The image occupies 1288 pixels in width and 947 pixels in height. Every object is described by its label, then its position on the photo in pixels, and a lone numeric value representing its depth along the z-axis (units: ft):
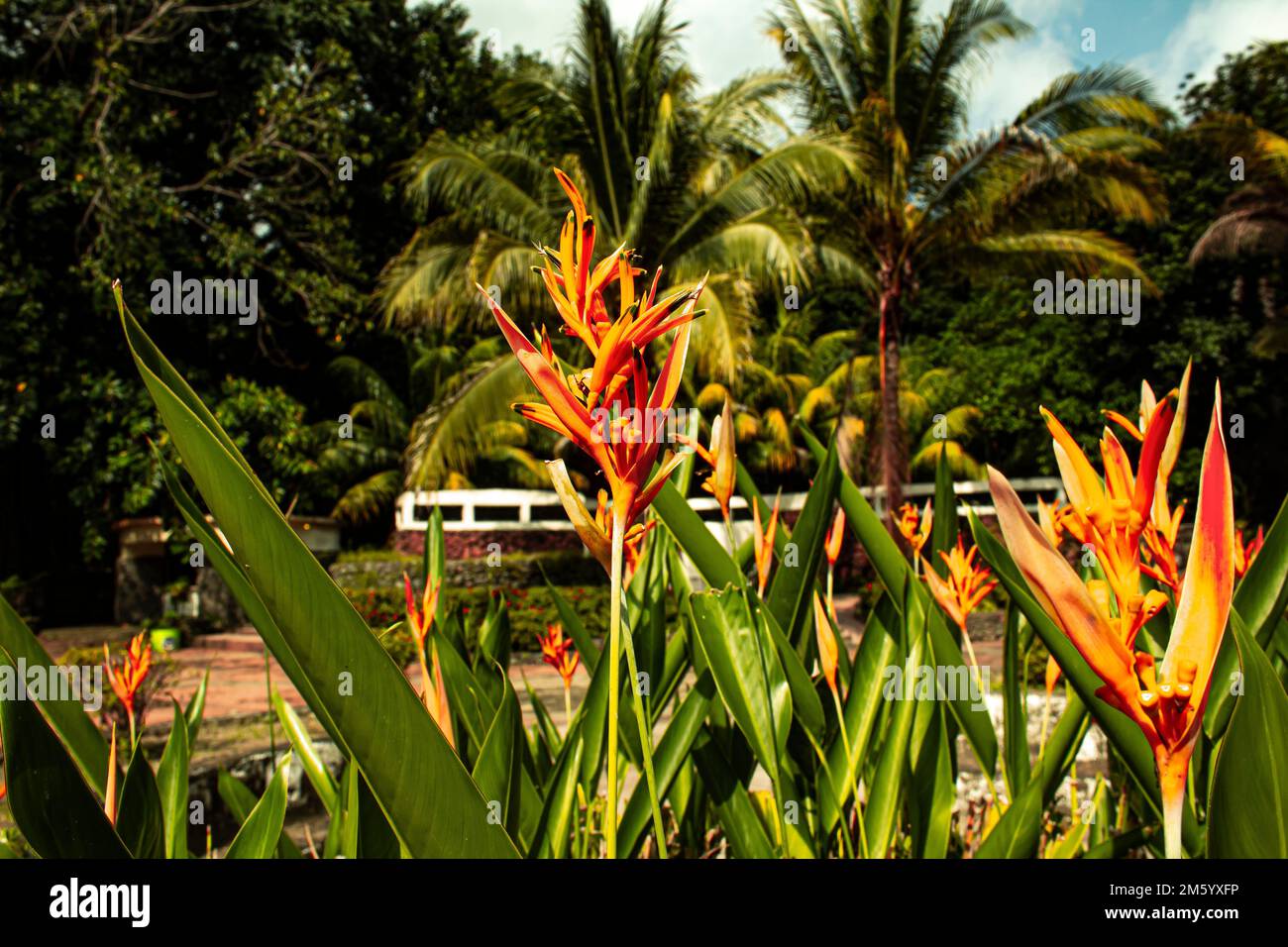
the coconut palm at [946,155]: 34.76
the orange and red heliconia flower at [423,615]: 3.09
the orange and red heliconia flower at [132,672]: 3.87
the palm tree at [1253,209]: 39.96
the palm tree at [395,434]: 46.34
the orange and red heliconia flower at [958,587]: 3.66
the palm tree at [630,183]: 32.81
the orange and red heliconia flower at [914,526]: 4.13
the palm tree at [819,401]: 49.26
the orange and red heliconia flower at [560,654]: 4.72
